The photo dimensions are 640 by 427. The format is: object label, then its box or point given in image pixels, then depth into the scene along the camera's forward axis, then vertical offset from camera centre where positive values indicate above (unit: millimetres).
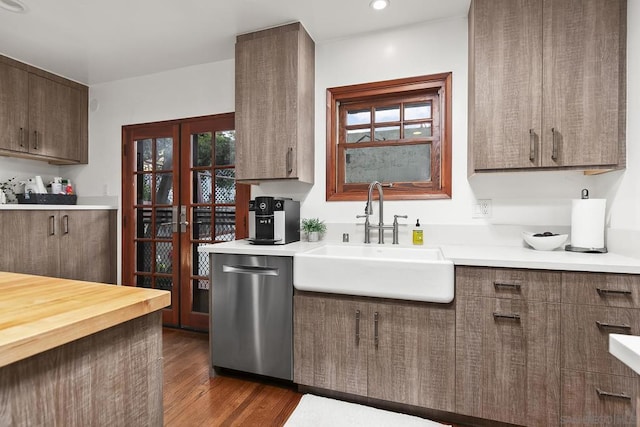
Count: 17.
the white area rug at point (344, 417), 1704 -1113
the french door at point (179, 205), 3027 +75
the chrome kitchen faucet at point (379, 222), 2258 -69
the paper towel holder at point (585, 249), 1785 -210
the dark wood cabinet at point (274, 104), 2316 +800
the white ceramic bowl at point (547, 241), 1887 -174
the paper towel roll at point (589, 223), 1796 -63
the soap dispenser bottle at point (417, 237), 2281 -175
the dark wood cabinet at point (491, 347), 1483 -705
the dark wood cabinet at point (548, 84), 1752 +727
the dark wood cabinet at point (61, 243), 2682 -281
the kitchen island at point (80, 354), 569 -290
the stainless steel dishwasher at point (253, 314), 1984 -646
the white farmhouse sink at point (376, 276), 1669 -350
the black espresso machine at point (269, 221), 2275 -59
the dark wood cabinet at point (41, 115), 2875 +951
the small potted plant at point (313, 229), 2461 -126
